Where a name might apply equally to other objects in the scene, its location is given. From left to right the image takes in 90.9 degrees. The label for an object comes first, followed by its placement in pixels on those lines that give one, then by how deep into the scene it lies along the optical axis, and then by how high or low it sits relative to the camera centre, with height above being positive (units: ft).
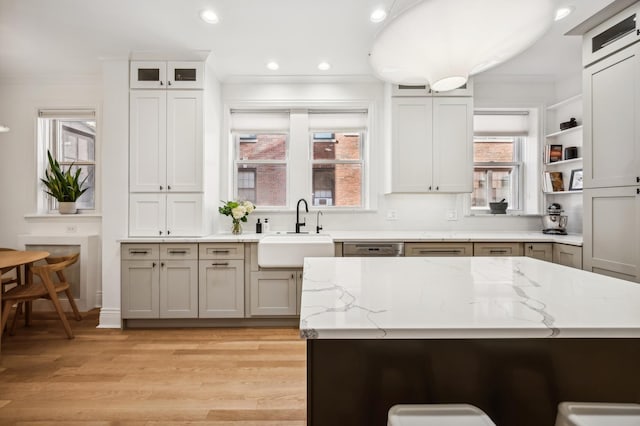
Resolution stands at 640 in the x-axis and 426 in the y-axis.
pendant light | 2.88 +1.83
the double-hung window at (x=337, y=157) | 12.57 +2.28
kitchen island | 3.18 -1.58
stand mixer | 10.89 -0.21
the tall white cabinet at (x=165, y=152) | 10.44 +2.02
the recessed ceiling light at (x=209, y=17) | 8.12 +5.17
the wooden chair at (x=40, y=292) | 9.14 -2.42
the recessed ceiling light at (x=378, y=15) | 8.04 +5.18
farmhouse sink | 9.64 -1.14
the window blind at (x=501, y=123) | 12.43 +3.64
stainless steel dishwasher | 10.14 -1.10
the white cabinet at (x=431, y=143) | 11.14 +2.53
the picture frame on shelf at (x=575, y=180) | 10.93 +1.22
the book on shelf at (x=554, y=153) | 11.59 +2.28
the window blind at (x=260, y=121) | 12.58 +3.70
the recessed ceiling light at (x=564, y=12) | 7.81 +5.13
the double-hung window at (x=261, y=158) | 12.60 +2.23
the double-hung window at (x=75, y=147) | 12.52 +2.59
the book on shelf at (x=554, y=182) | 11.62 +1.22
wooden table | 8.59 -1.35
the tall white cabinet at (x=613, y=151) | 7.25 +1.60
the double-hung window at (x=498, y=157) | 12.45 +2.29
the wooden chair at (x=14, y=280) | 10.17 -2.23
